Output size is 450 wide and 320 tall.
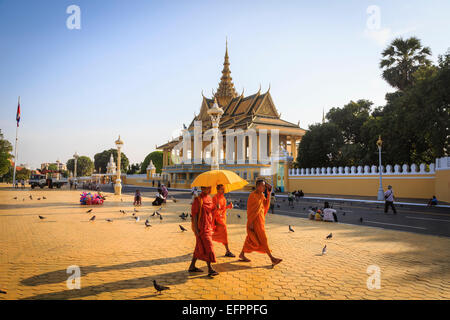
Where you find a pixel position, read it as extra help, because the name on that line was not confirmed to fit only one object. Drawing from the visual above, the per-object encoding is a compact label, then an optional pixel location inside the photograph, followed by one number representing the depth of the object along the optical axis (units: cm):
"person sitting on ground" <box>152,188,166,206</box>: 1828
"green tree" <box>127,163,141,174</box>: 10362
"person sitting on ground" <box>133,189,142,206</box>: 1829
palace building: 3919
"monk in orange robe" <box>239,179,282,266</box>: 555
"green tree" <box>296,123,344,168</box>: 3238
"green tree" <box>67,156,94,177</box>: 11344
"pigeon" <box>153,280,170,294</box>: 399
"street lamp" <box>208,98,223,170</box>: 1575
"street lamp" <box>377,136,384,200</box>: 2198
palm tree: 2920
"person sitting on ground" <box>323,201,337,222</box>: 1170
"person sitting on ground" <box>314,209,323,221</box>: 1201
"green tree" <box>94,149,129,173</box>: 10193
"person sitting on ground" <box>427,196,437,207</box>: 1714
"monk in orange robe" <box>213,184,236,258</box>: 588
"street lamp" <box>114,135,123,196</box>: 2960
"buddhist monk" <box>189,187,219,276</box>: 500
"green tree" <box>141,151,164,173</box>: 9256
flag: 4231
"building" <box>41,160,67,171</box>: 16505
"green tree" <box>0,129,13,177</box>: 4550
